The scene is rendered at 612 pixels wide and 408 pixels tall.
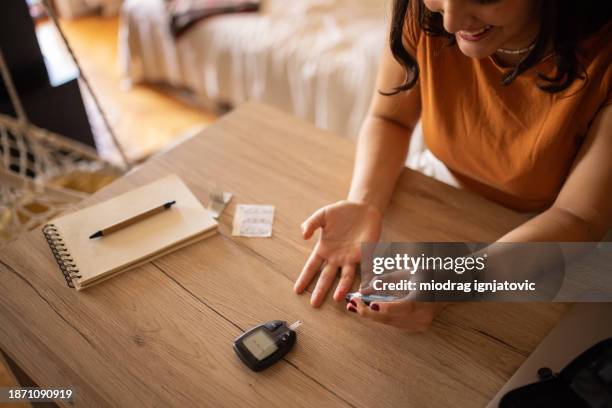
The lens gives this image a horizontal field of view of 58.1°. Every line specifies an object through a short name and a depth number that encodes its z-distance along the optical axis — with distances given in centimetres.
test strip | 83
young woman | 81
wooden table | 76
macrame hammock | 143
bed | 209
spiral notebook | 91
